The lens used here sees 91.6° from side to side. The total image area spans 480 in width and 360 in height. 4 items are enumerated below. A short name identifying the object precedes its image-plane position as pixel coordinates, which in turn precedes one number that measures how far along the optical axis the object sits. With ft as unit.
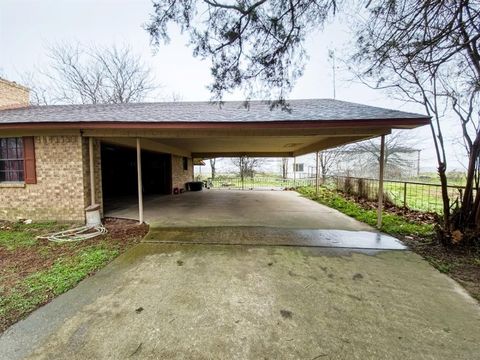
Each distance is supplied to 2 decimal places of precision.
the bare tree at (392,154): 72.43
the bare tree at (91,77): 56.13
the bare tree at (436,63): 11.51
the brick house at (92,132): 17.04
